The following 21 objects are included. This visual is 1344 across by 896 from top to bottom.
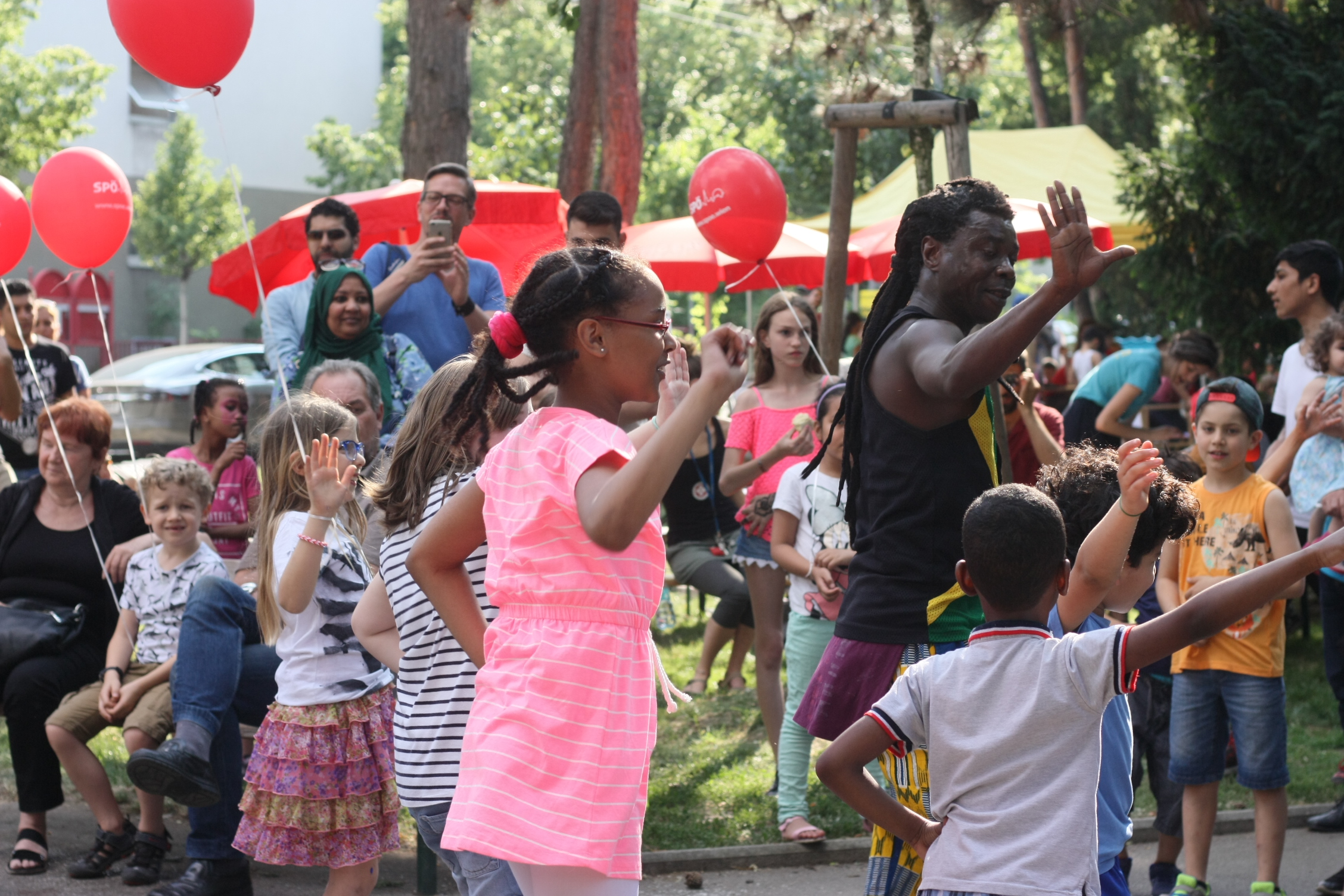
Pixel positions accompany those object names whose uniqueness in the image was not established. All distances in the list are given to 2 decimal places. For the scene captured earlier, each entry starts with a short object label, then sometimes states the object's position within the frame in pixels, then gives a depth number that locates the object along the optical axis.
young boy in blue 5.00
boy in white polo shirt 4.43
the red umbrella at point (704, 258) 19.78
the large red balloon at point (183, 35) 9.45
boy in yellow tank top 8.51
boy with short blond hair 9.18
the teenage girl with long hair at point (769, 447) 10.87
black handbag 9.76
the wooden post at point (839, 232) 11.18
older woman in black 10.23
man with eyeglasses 10.51
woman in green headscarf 10.16
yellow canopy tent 26.52
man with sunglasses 11.05
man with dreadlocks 5.41
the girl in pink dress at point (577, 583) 4.11
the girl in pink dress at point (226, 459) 12.10
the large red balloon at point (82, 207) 11.62
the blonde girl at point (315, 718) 7.75
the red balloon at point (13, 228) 11.41
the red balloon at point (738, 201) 11.35
